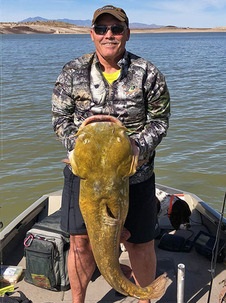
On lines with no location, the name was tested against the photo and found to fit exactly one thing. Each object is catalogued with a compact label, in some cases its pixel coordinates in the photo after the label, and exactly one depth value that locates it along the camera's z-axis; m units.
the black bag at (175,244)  3.21
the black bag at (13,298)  2.53
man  1.90
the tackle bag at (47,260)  2.70
